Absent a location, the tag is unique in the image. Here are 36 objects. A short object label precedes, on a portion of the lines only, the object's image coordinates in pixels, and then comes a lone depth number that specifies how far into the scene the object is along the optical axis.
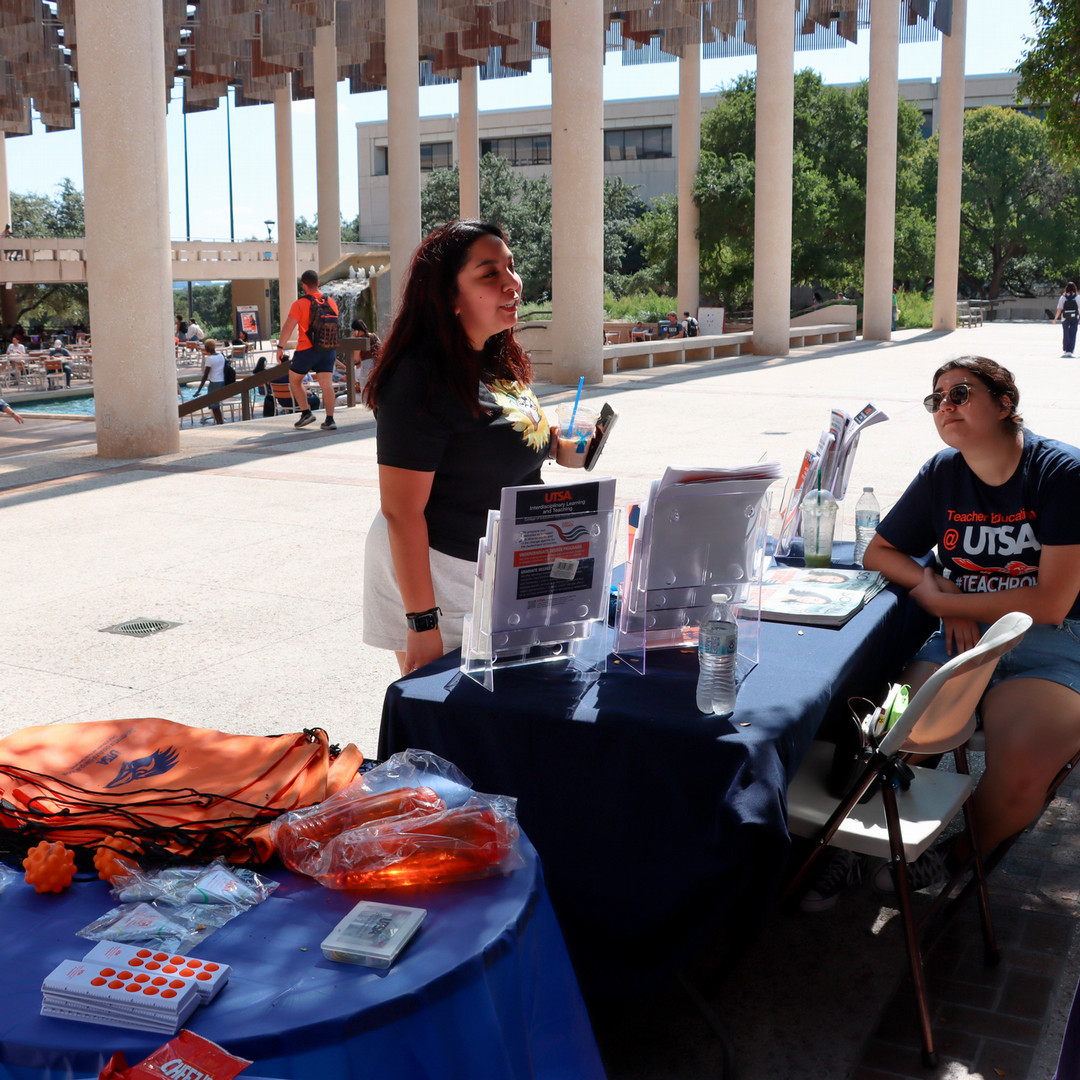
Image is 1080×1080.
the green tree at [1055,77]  8.42
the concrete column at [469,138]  33.91
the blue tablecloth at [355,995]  1.60
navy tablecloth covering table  2.44
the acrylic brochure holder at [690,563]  2.78
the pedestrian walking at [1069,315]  24.31
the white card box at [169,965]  1.67
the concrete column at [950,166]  33.72
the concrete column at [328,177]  32.88
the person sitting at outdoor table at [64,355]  29.35
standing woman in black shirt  3.00
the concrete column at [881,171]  29.39
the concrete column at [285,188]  38.59
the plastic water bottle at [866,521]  4.19
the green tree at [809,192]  38.47
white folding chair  2.62
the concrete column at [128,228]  10.72
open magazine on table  3.36
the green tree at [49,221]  60.72
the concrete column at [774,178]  23.70
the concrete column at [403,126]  23.00
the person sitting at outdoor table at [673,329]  33.09
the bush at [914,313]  42.81
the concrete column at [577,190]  17.22
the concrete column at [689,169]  34.78
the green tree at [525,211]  51.28
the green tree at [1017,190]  55.50
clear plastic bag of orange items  1.99
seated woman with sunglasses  3.14
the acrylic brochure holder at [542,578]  2.65
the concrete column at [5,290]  42.50
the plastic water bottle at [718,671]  2.58
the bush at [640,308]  39.22
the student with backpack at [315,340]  13.52
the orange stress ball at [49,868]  1.98
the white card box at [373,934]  1.75
